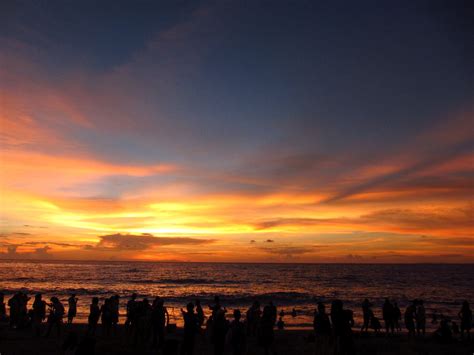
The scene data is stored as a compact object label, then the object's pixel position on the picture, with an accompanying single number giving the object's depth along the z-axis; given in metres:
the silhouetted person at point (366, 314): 21.32
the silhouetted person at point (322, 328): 12.03
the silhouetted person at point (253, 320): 18.89
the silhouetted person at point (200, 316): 14.69
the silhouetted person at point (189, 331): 12.52
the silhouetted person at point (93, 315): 17.02
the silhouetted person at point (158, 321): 14.75
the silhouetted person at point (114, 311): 17.77
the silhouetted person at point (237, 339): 11.77
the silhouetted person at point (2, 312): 21.89
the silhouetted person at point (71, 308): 20.16
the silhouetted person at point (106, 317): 17.62
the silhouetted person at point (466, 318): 18.47
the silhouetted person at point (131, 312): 16.42
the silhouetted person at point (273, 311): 15.57
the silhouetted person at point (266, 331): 13.43
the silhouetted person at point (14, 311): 20.00
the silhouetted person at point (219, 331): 12.59
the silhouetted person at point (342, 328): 11.59
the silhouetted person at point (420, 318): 19.28
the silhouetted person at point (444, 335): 18.05
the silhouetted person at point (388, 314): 20.58
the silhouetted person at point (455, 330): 22.10
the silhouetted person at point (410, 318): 18.83
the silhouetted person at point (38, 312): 18.27
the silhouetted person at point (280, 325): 24.83
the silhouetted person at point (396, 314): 20.95
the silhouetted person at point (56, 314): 18.30
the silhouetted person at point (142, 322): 15.59
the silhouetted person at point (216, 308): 13.00
